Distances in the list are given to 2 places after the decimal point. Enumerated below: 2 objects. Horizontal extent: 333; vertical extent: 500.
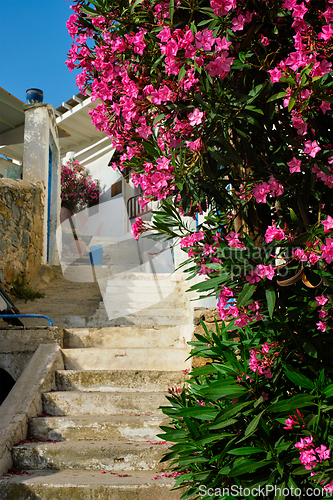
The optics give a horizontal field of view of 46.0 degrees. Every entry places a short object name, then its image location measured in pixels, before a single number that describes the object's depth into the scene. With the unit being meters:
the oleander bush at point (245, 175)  1.31
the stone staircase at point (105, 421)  2.19
